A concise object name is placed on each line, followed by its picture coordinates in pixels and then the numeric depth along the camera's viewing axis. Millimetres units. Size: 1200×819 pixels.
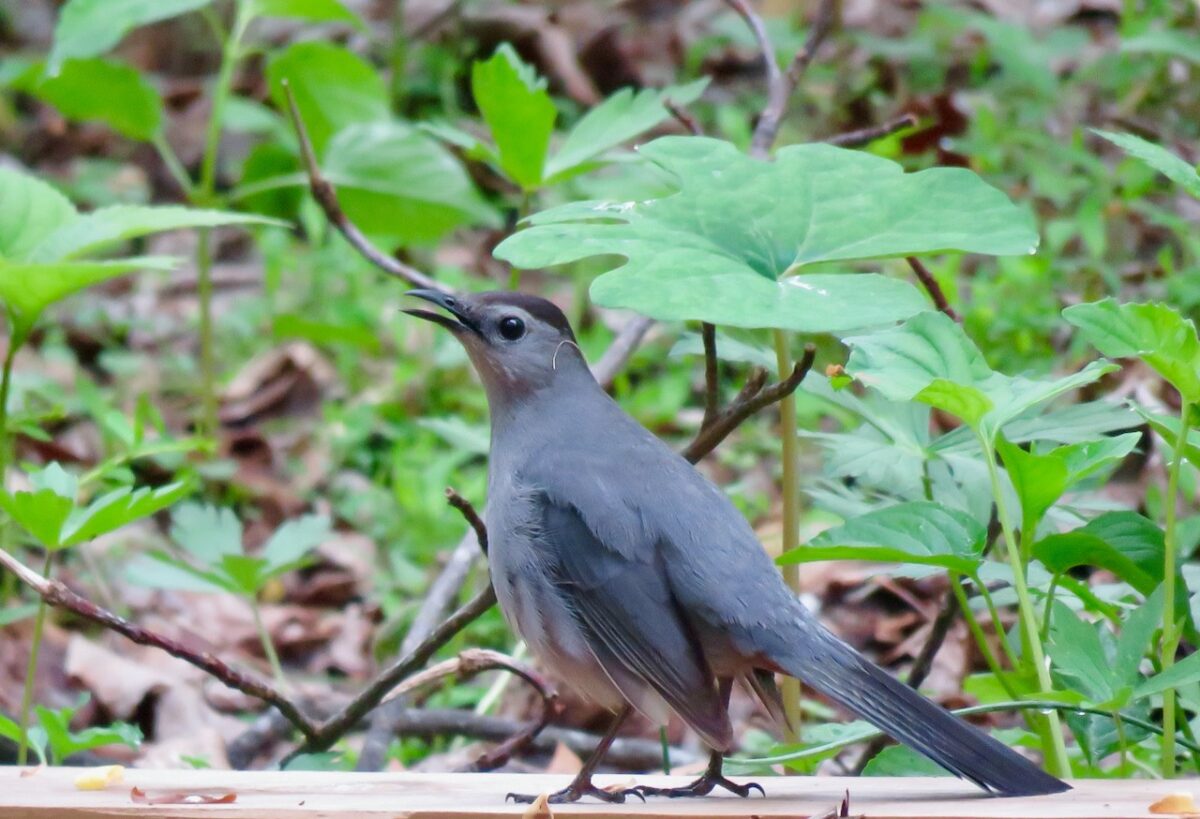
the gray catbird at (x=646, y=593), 5055
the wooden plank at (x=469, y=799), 4059
